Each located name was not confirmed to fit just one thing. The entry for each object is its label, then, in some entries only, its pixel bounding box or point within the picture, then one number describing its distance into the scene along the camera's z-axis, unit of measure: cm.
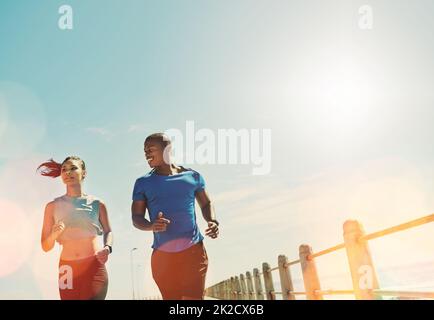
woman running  319
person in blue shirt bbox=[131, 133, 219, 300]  298
